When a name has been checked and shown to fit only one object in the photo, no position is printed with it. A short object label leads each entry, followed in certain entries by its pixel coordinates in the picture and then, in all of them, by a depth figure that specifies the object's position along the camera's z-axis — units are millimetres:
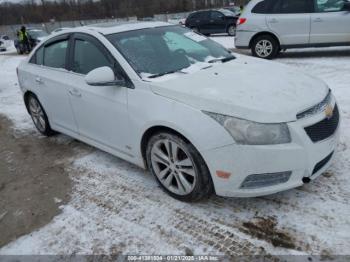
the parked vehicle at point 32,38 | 20484
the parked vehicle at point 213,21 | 17422
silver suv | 8375
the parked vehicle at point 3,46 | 26909
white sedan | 2576
